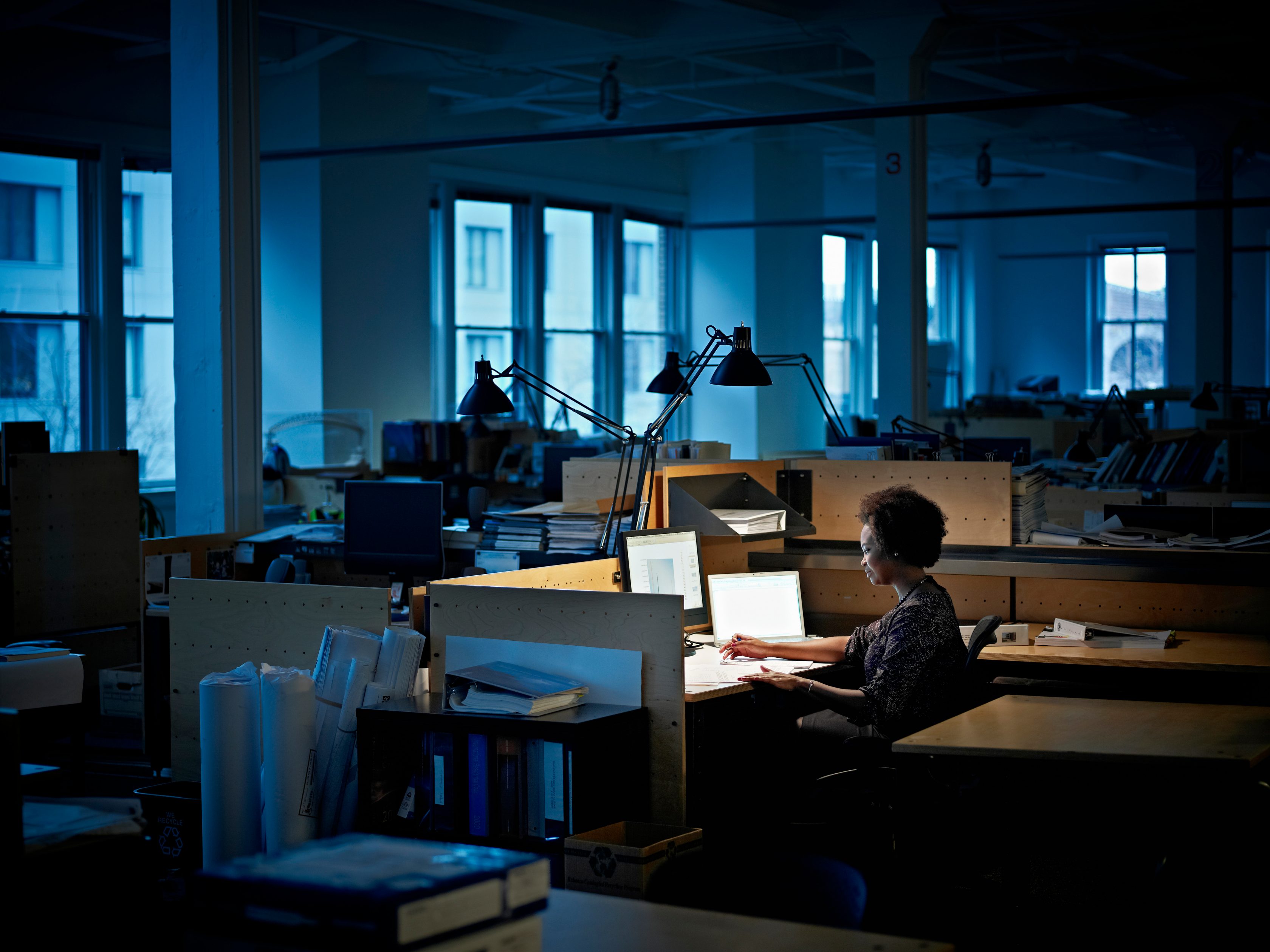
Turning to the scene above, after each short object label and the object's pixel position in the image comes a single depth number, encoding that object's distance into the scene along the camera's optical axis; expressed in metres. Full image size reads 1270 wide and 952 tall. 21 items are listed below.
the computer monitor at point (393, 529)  4.96
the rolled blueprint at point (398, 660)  3.44
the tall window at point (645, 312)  13.69
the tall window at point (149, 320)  9.77
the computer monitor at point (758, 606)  4.48
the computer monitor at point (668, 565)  4.19
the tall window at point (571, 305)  12.85
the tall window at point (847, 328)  15.99
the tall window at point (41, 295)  9.06
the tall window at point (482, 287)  11.94
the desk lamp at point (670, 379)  5.68
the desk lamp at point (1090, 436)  8.56
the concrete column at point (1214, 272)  11.65
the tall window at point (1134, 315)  17.08
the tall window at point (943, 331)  17.41
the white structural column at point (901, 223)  8.34
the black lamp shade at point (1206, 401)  10.05
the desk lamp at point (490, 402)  4.71
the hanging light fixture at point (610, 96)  9.54
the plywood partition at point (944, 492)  4.66
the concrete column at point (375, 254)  9.91
